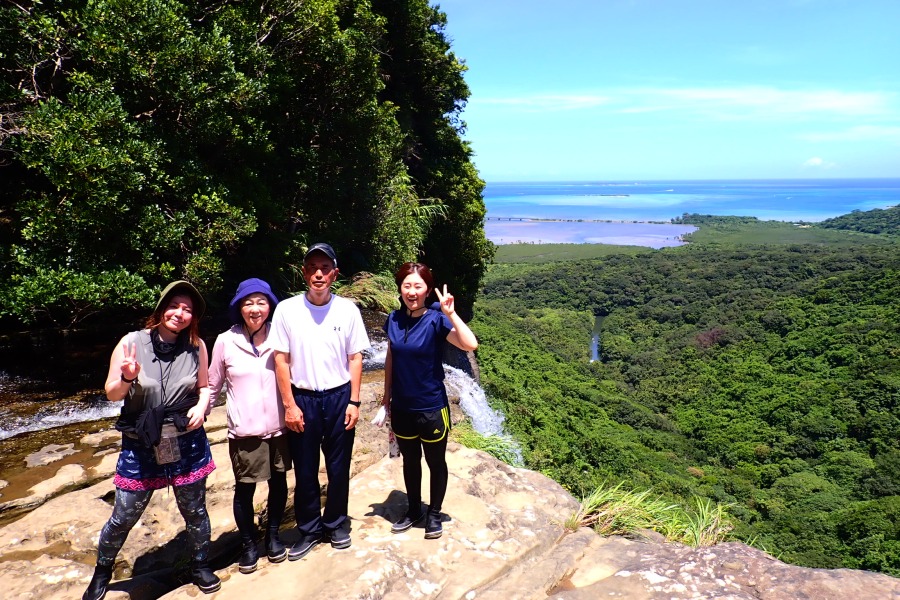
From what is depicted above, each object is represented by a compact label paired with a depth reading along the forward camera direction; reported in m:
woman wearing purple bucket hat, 3.03
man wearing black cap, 3.04
